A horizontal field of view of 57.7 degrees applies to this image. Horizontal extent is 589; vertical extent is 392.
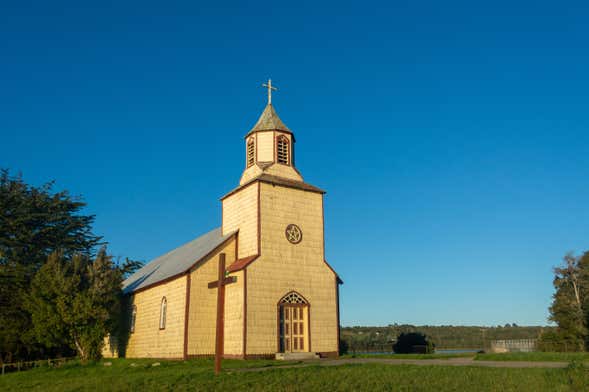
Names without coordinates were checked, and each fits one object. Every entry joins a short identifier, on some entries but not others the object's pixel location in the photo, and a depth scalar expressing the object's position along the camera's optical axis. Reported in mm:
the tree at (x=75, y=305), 28031
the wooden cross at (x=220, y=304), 17172
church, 26766
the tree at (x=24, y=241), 31469
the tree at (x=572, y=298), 45500
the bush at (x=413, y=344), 34375
